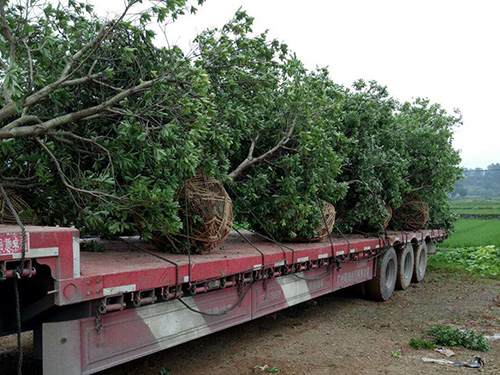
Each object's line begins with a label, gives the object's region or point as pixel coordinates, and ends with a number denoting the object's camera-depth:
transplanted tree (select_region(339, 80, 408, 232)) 9.67
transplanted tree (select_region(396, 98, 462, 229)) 11.76
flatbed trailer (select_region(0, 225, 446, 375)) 3.57
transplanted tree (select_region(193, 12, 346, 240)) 6.52
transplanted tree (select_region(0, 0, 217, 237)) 4.75
